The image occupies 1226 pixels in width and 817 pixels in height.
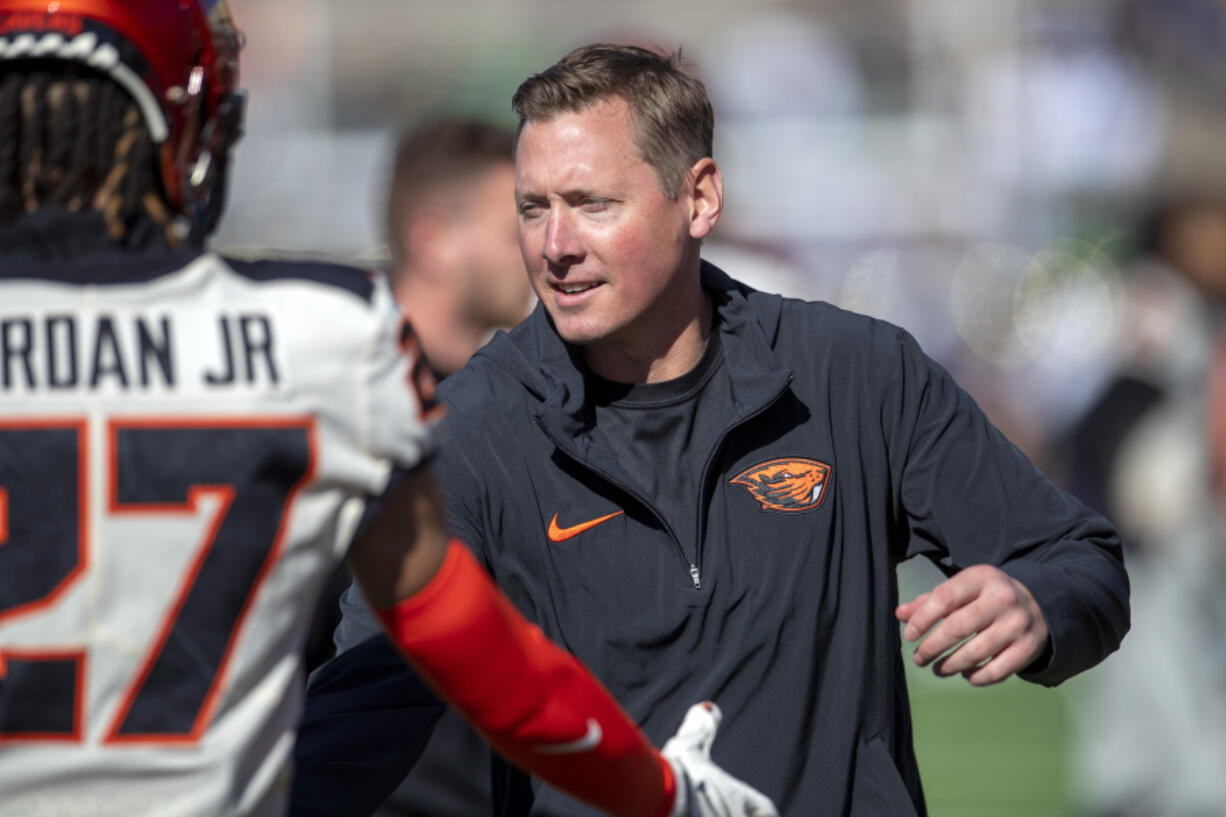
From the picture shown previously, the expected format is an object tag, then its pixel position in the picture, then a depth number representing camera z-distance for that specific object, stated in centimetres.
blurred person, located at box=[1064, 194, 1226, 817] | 1827
